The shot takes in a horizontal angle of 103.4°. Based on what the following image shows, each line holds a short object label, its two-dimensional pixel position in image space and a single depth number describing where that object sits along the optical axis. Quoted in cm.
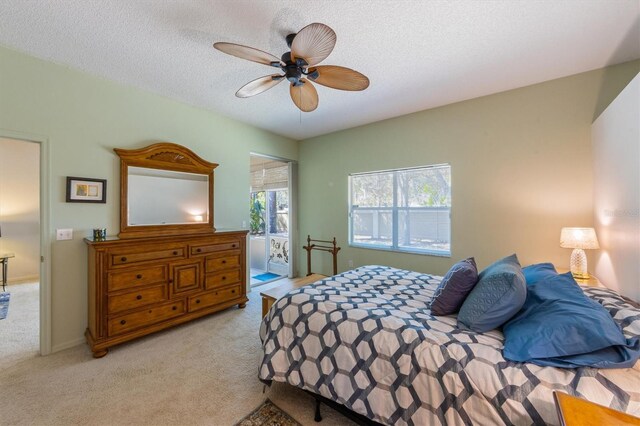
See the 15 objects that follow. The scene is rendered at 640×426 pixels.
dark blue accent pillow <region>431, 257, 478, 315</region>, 161
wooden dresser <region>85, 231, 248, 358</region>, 234
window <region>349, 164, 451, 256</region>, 352
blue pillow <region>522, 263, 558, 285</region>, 164
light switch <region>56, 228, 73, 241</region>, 244
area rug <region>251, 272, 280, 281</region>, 509
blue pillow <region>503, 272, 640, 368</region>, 105
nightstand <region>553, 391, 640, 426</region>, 74
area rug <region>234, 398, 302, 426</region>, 160
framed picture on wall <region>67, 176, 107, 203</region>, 250
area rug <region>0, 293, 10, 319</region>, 311
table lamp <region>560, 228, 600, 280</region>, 228
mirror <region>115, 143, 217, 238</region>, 285
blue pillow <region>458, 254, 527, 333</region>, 138
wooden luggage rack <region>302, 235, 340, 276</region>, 424
